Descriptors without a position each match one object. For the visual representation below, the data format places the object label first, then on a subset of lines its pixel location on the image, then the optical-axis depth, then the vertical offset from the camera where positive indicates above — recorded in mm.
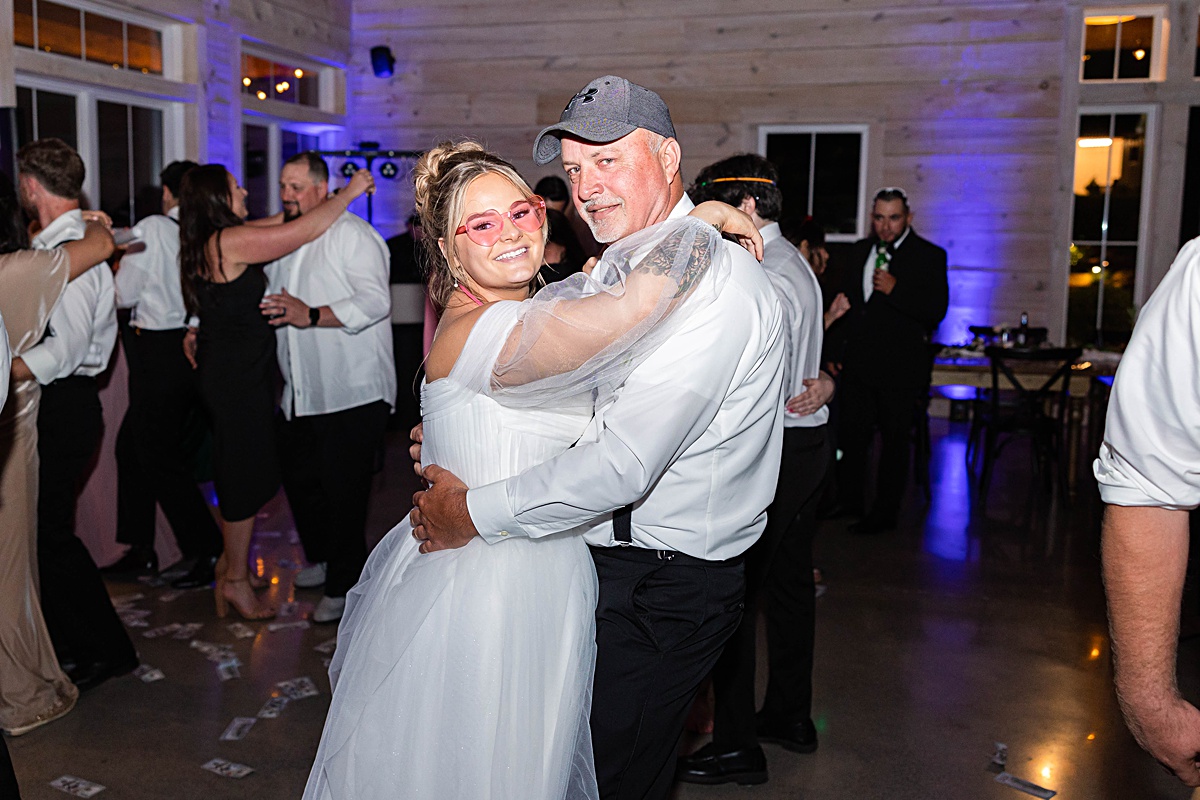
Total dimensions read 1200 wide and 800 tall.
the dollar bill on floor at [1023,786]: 2898 -1459
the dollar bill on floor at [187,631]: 3977 -1483
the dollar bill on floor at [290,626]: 4066 -1480
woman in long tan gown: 3014 -726
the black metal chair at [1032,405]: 6293 -883
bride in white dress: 1591 -536
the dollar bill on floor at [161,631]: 3980 -1484
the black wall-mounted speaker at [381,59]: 9859 +1751
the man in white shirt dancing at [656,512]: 1712 -433
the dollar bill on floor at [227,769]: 2967 -1490
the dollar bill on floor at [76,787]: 2840 -1487
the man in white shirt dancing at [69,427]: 3375 -620
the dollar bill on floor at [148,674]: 3586 -1484
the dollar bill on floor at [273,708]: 3324 -1483
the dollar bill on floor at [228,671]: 3621 -1483
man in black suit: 5629 -462
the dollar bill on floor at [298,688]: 3476 -1479
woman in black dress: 3939 -366
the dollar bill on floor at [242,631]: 3988 -1481
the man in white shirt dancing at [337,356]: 4152 -441
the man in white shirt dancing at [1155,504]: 1308 -307
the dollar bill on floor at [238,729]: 3184 -1486
